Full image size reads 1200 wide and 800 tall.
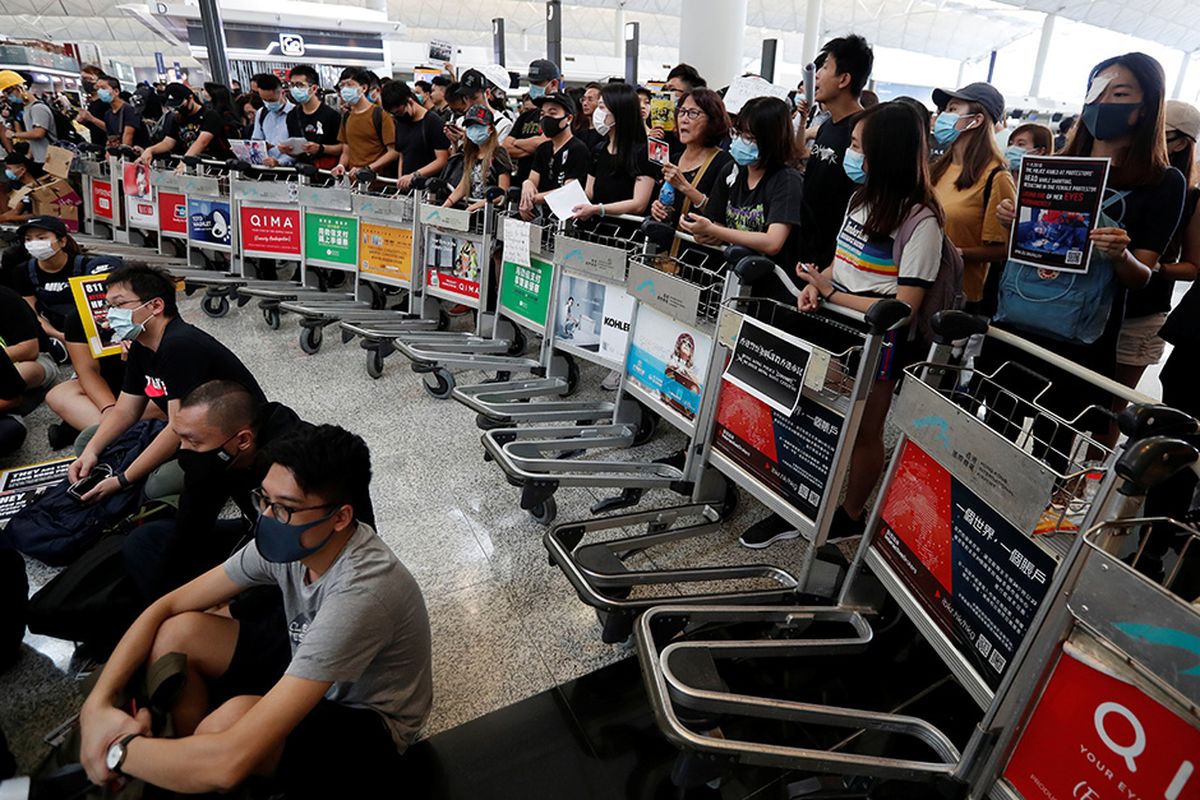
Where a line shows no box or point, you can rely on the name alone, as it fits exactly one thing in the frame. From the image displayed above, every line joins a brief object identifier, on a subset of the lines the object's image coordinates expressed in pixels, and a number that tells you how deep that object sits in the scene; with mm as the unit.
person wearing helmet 7730
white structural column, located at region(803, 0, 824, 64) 18703
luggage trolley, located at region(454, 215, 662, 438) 3236
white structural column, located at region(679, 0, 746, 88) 8109
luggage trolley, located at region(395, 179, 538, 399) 3979
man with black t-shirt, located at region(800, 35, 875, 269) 2910
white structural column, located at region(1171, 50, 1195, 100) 32116
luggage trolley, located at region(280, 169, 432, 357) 4730
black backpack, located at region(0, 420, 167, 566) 2498
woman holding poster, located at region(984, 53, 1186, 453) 2090
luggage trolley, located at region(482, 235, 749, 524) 2619
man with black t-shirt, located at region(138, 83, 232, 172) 6648
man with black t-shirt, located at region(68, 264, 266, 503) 2539
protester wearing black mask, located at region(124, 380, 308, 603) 2080
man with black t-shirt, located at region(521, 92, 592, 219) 4188
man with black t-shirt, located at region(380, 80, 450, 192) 5293
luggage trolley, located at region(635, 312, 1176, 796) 1344
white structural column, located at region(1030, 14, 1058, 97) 26969
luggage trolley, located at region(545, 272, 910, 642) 1987
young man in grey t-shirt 1437
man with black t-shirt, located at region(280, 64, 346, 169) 5953
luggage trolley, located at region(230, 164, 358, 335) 5105
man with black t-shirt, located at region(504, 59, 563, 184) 5017
